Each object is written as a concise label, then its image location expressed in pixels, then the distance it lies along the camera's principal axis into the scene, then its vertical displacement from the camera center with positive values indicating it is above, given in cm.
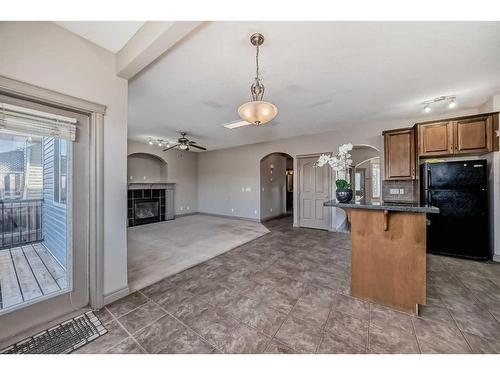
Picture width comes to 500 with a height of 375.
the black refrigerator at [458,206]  311 -31
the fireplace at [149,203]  630 -54
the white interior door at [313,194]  534 -17
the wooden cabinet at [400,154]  376 +69
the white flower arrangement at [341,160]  219 +33
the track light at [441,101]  311 +148
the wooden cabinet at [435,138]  336 +91
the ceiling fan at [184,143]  493 +118
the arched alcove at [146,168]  674 +75
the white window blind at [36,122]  151 +56
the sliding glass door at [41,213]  157 -23
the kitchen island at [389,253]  185 -68
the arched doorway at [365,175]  699 +53
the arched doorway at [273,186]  673 +6
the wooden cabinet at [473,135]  308 +89
